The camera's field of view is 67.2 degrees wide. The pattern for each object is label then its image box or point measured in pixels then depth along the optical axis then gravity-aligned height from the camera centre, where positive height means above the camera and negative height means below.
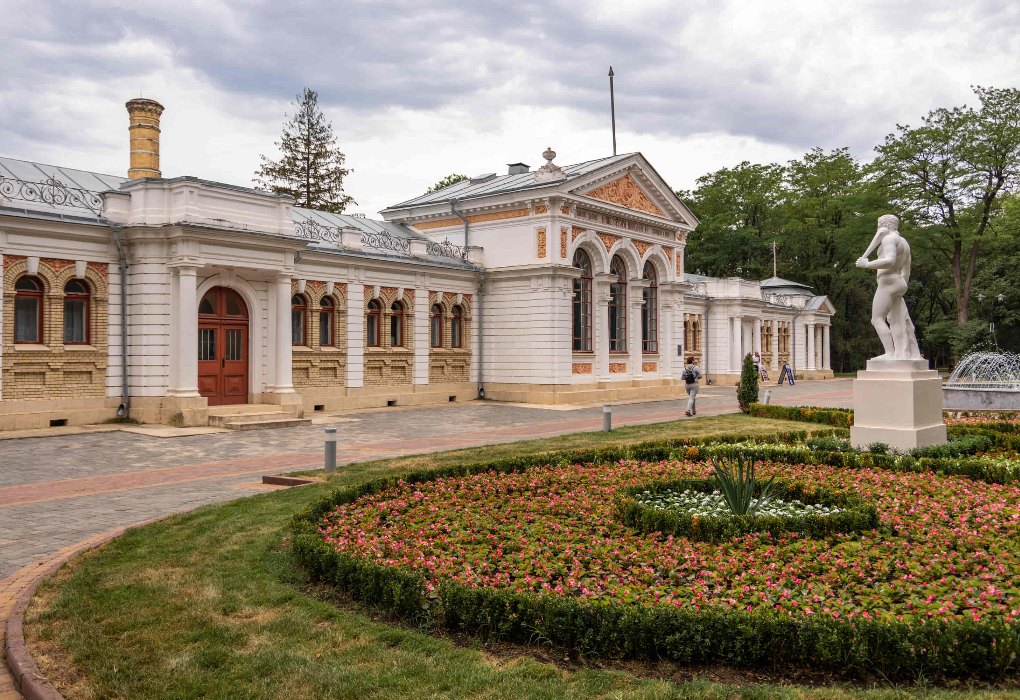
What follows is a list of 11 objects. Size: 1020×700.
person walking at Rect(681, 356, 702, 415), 22.53 -0.59
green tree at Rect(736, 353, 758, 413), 22.59 -0.89
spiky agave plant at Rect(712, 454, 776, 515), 7.91 -1.36
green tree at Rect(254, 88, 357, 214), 49.53 +12.65
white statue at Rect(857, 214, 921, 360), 13.08 +1.13
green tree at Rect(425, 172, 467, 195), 51.16 +12.28
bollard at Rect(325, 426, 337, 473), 11.95 -1.40
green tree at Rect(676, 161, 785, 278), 58.09 +10.61
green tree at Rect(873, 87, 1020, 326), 43.50 +11.07
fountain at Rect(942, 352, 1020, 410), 18.67 -0.88
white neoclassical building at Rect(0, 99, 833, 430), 18.66 +2.13
